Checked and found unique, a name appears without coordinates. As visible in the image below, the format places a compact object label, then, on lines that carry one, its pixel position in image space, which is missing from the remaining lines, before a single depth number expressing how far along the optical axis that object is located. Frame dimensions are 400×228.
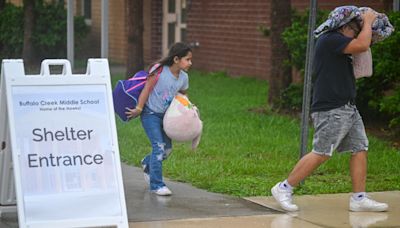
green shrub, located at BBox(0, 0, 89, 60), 46.92
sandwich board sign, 12.56
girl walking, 15.84
